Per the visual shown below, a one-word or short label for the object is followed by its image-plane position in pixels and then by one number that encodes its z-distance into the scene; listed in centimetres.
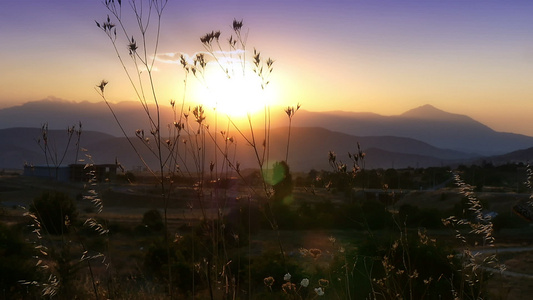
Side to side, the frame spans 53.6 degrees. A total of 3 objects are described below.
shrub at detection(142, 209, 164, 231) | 3650
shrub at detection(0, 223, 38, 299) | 710
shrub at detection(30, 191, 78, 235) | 2339
